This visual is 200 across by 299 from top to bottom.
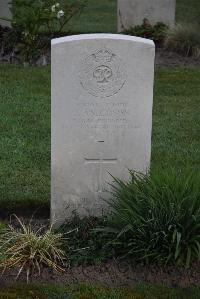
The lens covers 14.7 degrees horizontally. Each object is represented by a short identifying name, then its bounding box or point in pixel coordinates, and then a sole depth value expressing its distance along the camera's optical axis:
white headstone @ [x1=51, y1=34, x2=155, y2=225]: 5.87
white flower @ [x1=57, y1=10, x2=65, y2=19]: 12.37
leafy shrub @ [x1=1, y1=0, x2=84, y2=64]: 12.27
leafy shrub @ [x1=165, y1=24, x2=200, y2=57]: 13.44
